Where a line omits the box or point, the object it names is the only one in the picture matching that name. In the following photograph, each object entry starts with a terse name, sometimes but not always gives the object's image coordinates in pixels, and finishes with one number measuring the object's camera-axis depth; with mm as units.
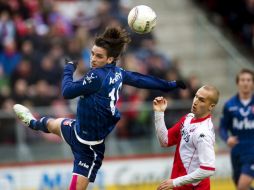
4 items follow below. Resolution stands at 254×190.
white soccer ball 19016
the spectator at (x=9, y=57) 31156
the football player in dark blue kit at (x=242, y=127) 23531
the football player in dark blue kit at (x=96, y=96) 18578
